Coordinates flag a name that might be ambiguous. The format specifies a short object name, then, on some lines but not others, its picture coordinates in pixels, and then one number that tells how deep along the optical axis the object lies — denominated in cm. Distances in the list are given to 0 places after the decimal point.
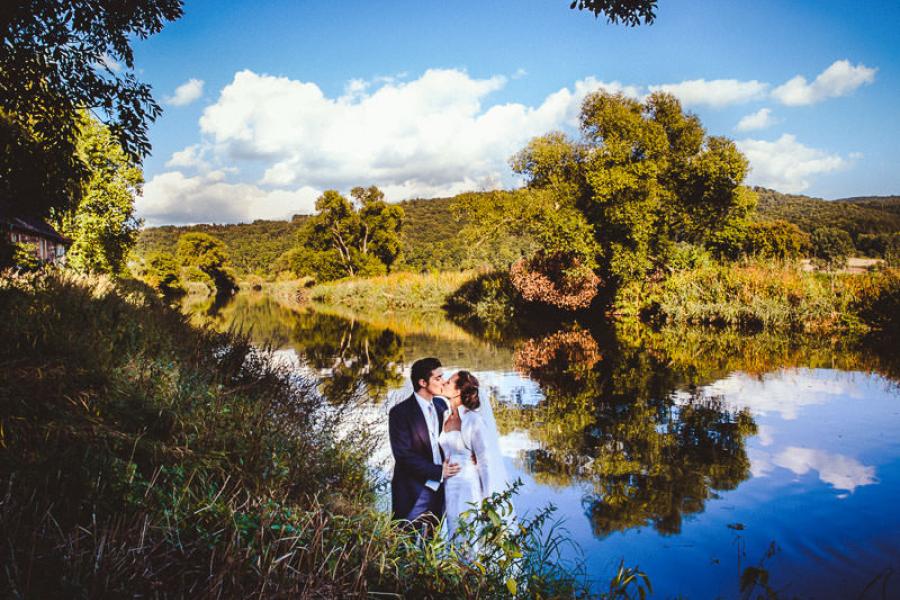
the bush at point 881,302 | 1545
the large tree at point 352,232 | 5159
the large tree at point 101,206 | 2142
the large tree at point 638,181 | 1980
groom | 408
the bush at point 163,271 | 5270
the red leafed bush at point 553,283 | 2228
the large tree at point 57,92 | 554
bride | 404
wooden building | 2098
